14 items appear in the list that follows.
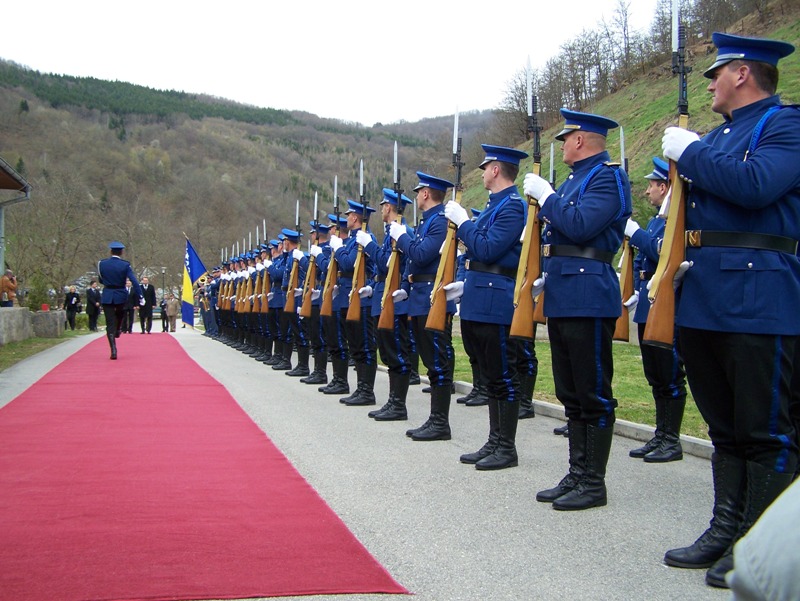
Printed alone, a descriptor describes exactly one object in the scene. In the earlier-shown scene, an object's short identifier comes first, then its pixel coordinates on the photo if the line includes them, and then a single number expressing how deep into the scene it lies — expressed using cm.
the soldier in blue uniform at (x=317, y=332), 1140
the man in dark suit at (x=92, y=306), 3108
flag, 3055
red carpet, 352
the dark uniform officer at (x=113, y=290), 1486
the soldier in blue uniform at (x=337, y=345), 1042
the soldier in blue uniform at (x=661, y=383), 620
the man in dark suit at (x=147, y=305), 2931
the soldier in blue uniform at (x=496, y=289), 596
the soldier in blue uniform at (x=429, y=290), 710
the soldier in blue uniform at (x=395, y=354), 828
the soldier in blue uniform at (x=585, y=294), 485
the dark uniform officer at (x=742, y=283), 365
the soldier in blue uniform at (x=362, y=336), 940
